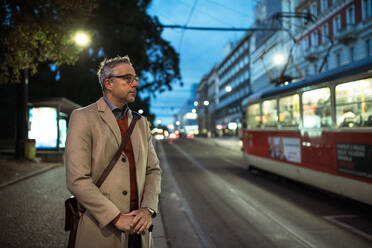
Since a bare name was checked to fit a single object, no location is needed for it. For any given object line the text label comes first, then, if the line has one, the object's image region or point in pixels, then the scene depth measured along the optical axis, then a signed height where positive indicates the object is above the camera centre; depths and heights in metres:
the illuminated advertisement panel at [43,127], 14.60 +0.39
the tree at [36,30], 8.47 +2.97
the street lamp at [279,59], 42.58 +9.73
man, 1.98 -0.23
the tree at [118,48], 20.47 +5.90
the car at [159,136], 64.52 -0.51
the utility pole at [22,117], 13.16 +0.77
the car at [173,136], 72.51 -0.49
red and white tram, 6.45 +0.02
